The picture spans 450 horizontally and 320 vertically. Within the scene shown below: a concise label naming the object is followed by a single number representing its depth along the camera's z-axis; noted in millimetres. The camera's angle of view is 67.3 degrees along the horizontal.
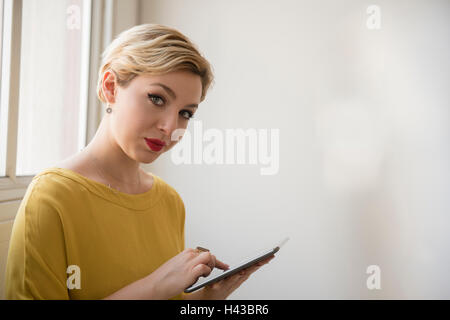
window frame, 1519
